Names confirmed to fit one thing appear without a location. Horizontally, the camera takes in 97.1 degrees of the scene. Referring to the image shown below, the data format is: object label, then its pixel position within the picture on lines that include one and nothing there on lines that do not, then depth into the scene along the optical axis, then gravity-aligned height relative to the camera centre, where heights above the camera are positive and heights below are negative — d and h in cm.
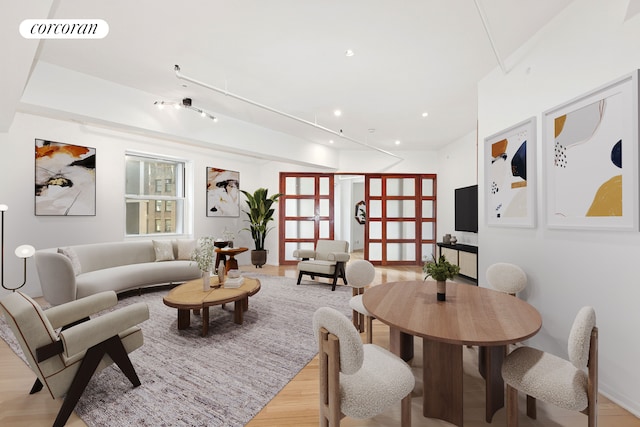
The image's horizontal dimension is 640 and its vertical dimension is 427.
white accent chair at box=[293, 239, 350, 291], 514 -82
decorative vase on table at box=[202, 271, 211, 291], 344 -78
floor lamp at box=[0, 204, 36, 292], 309 -38
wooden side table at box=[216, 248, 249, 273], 386 -56
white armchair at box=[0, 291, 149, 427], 167 -82
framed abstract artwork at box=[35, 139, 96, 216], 436 +62
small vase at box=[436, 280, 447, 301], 210 -55
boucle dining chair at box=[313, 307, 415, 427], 135 -86
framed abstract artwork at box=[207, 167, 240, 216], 677 +61
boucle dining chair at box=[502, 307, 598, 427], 143 -87
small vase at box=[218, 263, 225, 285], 374 -76
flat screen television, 536 +17
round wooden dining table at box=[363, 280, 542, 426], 153 -63
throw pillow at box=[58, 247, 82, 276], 400 -57
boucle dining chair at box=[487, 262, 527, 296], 260 -58
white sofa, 359 -80
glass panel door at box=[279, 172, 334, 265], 758 +18
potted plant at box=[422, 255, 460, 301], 207 -41
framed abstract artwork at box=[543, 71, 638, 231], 194 +44
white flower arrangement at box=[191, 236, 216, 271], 342 -48
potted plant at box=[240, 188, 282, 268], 694 +2
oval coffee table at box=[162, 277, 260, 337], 300 -90
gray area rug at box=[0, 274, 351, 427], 190 -131
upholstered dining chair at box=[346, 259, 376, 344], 299 -65
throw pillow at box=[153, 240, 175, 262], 515 -61
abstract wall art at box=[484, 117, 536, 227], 273 +44
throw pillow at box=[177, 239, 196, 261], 537 -60
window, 568 +46
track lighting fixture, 420 +170
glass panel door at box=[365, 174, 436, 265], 759 -6
